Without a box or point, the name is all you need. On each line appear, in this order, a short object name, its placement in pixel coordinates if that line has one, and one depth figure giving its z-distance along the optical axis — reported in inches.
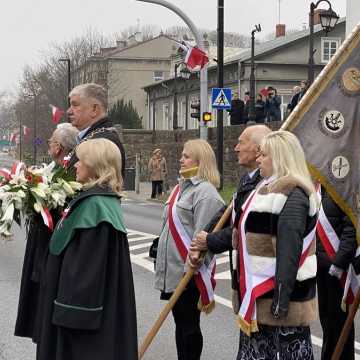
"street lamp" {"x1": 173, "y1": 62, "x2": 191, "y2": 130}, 1323.0
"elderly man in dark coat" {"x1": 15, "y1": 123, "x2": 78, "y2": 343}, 197.6
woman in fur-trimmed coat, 176.6
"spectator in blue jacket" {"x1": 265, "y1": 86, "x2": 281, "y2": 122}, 1007.6
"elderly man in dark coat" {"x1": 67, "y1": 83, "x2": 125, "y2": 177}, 224.5
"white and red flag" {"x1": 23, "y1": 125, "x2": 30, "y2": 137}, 2787.6
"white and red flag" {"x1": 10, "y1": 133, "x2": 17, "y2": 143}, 3806.6
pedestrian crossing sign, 890.7
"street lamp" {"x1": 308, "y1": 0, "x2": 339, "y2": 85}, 847.1
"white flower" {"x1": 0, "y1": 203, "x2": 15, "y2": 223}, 186.9
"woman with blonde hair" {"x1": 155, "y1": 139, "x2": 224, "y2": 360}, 230.2
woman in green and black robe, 167.9
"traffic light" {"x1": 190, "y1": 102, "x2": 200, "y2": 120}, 1015.1
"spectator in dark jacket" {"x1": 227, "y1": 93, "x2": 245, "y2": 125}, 1121.4
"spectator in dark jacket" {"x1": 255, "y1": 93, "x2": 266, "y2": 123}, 1000.8
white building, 1046.9
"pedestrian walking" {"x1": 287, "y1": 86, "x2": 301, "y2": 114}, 772.1
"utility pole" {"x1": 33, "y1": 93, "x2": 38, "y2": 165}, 2586.1
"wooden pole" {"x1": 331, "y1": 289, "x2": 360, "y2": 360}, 208.2
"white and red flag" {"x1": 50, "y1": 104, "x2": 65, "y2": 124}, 1766.7
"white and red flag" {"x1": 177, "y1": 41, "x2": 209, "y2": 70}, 899.4
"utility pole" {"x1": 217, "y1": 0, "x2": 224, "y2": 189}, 919.0
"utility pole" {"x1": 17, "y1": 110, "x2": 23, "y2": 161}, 3153.1
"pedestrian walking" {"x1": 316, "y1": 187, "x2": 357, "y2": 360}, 215.8
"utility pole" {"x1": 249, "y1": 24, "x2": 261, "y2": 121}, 1028.7
